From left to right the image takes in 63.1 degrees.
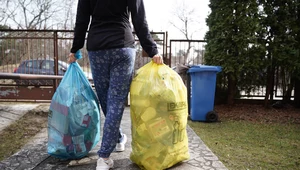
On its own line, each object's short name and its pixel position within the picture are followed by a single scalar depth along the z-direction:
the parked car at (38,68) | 5.70
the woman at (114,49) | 1.90
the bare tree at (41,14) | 19.66
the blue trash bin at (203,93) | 4.17
